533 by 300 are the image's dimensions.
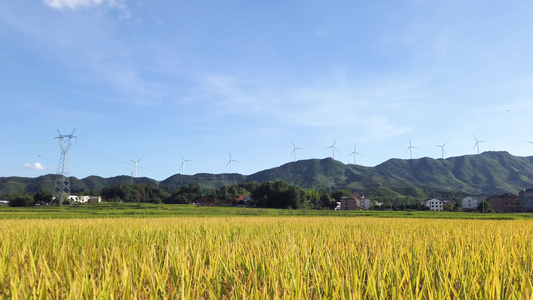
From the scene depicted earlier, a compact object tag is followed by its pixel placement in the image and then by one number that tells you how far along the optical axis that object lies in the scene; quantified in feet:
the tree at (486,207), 312.91
